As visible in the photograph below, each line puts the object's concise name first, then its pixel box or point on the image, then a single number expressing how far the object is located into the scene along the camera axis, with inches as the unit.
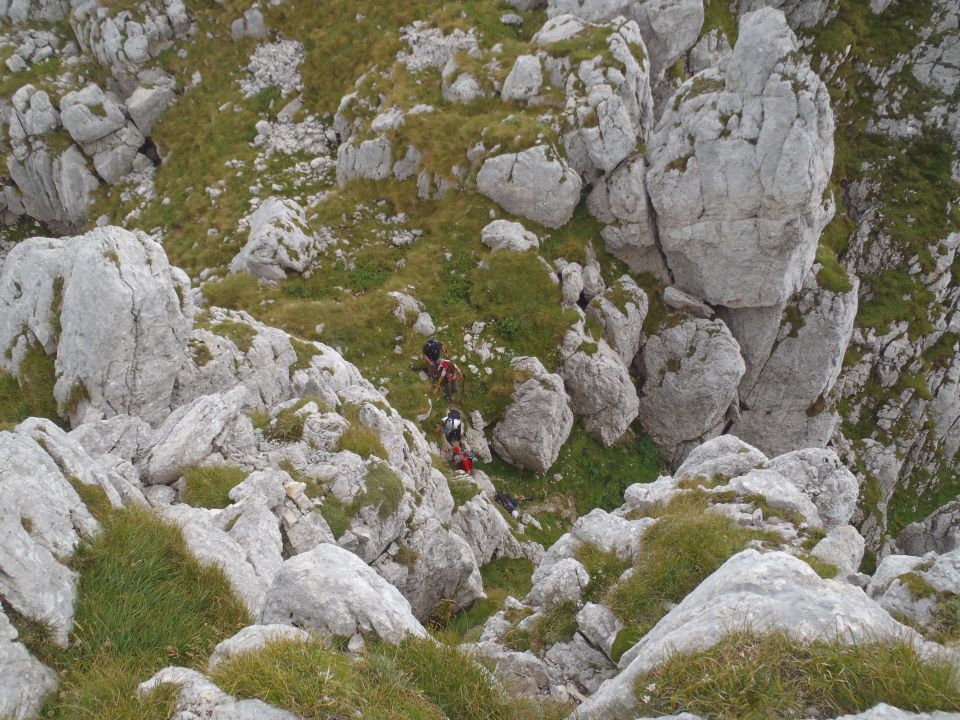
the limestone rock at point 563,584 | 390.9
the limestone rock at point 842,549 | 395.2
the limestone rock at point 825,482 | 568.7
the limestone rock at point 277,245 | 1084.5
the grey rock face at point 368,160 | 1275.8
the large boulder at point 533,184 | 1143.6
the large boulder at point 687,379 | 1176.2
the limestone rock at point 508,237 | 1140.5
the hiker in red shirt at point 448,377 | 932.6
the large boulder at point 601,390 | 1055.0
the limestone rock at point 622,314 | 1145.4
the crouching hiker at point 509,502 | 896.9
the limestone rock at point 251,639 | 209.6
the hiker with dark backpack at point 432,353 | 956.6
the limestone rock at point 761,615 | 217.6
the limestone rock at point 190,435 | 458.0
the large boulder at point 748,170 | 1024.2
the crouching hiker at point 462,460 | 859.4
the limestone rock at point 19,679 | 190.2
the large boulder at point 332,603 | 256.5
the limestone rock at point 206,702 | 184.1
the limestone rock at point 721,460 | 586.2
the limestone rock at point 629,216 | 1168.8
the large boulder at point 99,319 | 551.2
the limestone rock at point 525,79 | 1266.0
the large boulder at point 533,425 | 964.6
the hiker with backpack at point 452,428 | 888.3
